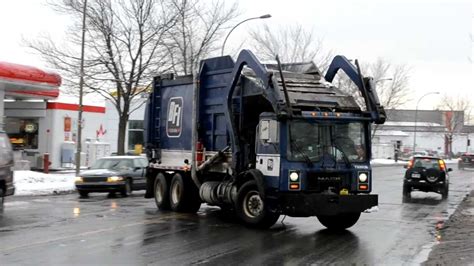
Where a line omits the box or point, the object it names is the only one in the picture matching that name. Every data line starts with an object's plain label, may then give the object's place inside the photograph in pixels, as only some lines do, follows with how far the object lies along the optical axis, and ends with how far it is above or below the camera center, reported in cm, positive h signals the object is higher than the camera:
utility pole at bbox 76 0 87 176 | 2583 +231
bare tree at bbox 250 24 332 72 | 4733 +833
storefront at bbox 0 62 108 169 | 3581 +142
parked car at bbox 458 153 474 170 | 5372 +18
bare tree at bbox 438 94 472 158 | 9482 +736
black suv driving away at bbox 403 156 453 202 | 2386 -67
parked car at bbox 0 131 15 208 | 1609 -36
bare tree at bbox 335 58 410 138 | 6512 +770
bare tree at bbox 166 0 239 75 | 3131 +622
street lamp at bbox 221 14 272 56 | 2808 +642
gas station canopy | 2738 +341
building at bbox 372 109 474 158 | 9694 +503
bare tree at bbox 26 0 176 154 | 2986 +526
